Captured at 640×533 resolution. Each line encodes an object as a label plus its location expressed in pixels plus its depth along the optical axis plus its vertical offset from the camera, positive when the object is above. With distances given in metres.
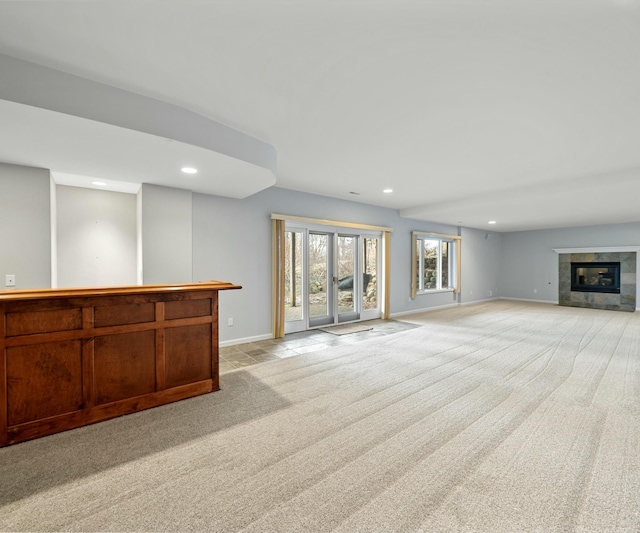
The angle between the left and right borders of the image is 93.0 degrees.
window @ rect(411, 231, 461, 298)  7.61 +0.02
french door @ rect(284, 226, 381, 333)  5.56 -0.25
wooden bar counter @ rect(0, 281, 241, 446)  2.11 -0.70
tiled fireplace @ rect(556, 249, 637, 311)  8.07 -0.47
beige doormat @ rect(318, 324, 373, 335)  5.52 -1.23
